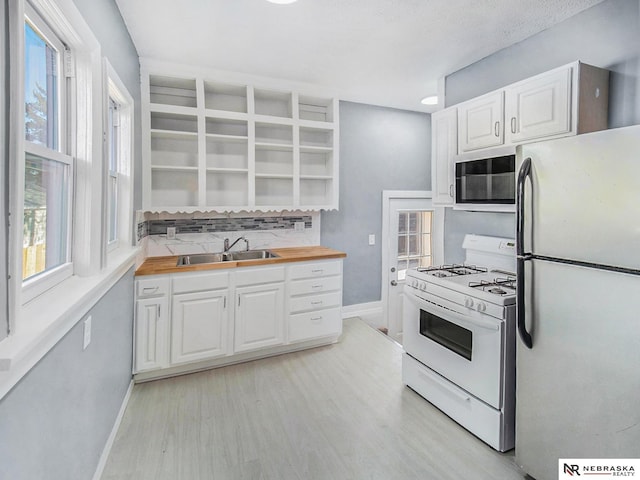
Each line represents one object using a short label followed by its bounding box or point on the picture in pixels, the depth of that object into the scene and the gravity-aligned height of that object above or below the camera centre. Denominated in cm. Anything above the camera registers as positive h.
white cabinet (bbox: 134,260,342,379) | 269 -68
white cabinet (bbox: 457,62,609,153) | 202 +82
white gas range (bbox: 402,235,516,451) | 196 -65
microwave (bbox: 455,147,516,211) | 229 +40
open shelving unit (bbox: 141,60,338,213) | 308 +86
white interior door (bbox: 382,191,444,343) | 432 -9
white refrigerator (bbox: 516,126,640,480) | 139 -27
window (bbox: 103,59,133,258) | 236 +46
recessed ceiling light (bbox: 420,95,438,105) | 386 +152
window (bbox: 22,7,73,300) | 124 +26
